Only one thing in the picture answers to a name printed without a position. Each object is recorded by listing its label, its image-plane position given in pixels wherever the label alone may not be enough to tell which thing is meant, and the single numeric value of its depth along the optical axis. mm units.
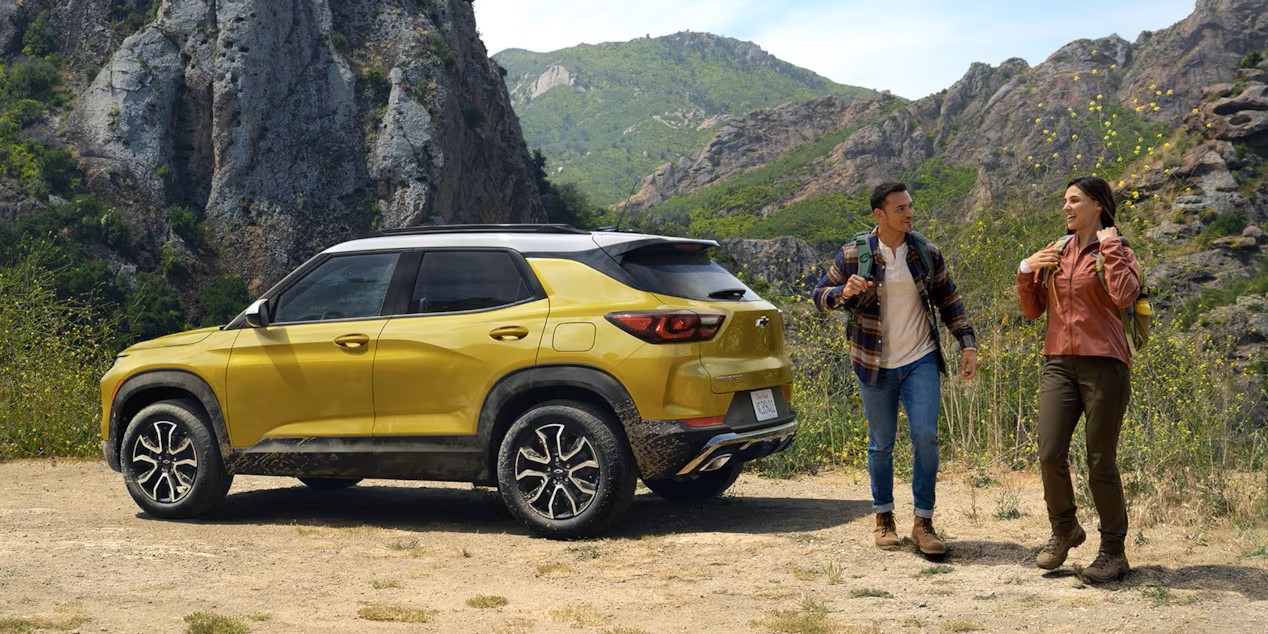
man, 5887
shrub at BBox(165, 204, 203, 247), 74062
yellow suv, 6422
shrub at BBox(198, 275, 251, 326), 68000
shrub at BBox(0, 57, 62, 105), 77062
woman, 5074
